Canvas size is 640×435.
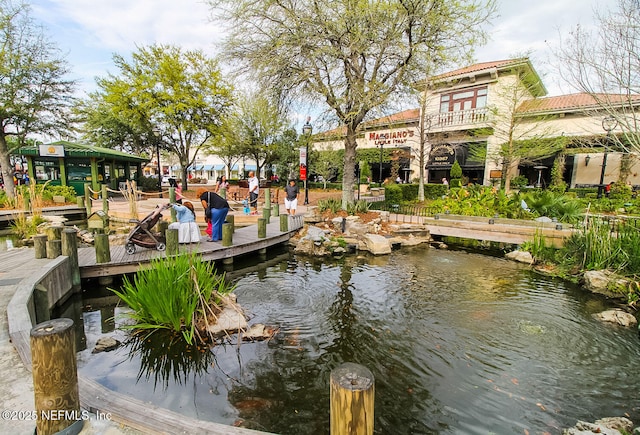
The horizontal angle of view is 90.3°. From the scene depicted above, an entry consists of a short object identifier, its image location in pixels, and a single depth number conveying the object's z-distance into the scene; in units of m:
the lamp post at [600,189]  14.93
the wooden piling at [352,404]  1.81
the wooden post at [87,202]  14.78
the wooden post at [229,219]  8.97
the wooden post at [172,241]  6.58
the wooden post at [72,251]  6.10
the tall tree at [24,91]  14.37
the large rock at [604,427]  3.09
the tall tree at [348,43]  10.20
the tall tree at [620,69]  6.26
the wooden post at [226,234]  8.13
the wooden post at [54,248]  6.21
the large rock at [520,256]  9.23
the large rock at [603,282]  6.73
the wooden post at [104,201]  13.28
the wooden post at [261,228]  9.34
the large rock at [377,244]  10.14
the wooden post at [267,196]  13.86
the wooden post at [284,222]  10.42
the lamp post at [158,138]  22.98
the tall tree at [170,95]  19.19
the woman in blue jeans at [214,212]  8.18
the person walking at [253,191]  13.97
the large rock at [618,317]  5.60
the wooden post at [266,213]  10.96
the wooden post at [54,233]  6.82
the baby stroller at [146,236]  7.26
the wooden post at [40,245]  6.34
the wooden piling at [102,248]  6.50
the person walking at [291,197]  11.63
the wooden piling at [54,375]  2.03
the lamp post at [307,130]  13.98
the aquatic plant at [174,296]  4.55
